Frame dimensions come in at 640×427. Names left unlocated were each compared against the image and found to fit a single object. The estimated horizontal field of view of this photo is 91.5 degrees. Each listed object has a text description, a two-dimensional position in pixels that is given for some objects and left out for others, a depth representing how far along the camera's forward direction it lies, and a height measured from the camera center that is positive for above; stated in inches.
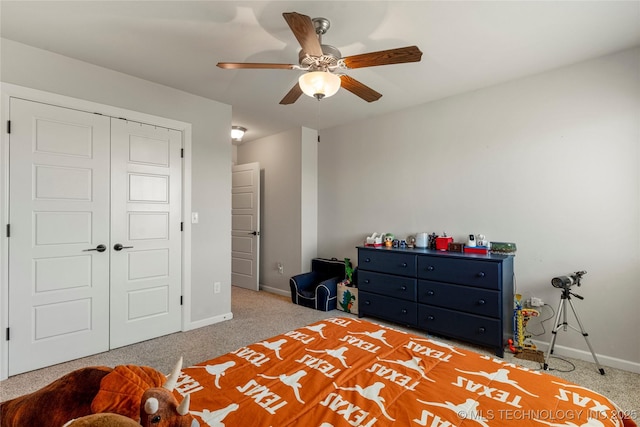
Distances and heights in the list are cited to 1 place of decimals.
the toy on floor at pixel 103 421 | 27.6 -18.5
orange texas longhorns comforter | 40.3 -26.4
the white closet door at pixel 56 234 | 95.1 -6.4
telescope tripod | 97.3 -36.0
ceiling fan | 70.1 +37.4
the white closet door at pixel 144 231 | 114.5 -6.5
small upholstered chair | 158.1 -37.2
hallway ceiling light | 183.3 +49.6
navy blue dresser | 108.0 -30.0
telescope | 98.3 -20.9
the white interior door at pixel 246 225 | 199.0 -6.9
